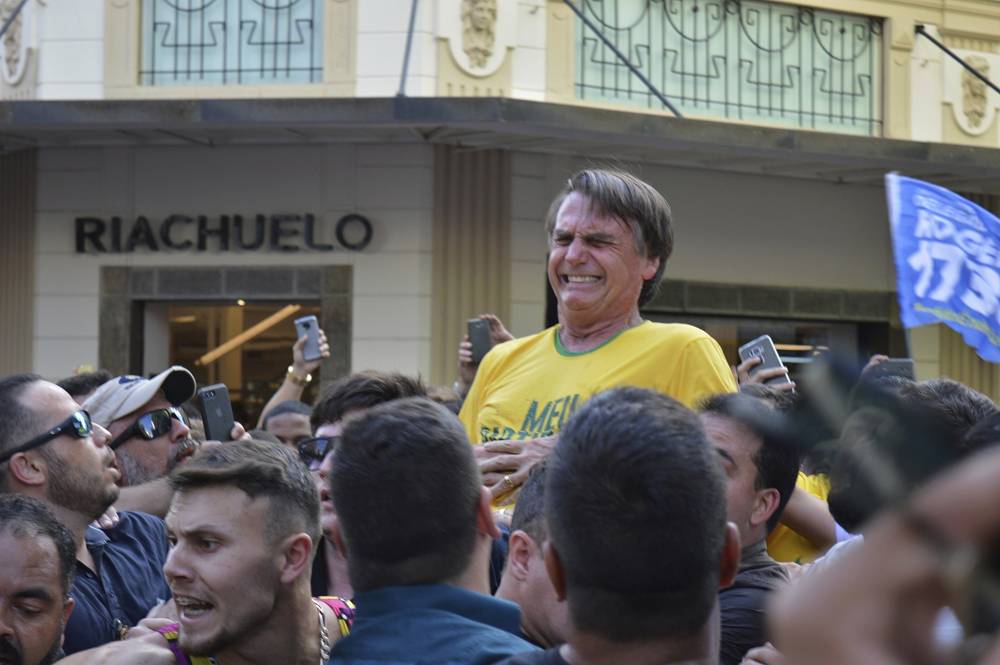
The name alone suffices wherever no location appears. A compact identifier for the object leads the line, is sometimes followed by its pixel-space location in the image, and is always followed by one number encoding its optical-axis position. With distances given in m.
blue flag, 4.26
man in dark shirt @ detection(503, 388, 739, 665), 2.20
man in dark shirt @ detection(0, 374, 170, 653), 4.68
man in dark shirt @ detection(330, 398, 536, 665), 2.66
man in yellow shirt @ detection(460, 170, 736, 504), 4.34
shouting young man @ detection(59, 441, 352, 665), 3.49
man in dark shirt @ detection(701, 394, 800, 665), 3.83
